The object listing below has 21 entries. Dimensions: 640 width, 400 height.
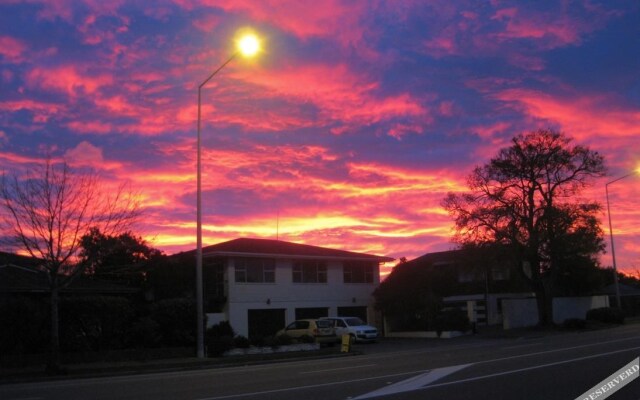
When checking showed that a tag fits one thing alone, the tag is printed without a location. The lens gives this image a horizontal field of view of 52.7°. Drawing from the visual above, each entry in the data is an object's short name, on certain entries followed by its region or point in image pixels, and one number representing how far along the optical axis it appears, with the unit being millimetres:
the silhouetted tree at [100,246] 24688
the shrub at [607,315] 47781
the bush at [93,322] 27719
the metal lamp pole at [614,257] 52062
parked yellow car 37625
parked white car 38219
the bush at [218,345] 29750
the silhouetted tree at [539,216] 41688
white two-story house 41281
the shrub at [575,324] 42969
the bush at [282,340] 32041
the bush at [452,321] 42781
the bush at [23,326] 25688
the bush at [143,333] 29656
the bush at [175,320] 31203
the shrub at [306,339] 33644
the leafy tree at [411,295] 44869
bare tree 22922
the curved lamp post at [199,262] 26938
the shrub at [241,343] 30672
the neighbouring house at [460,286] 44147
